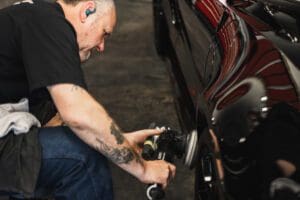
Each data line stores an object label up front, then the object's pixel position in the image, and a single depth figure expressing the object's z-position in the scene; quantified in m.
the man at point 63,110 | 2.55
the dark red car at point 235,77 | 2.28
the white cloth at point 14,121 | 2.63
